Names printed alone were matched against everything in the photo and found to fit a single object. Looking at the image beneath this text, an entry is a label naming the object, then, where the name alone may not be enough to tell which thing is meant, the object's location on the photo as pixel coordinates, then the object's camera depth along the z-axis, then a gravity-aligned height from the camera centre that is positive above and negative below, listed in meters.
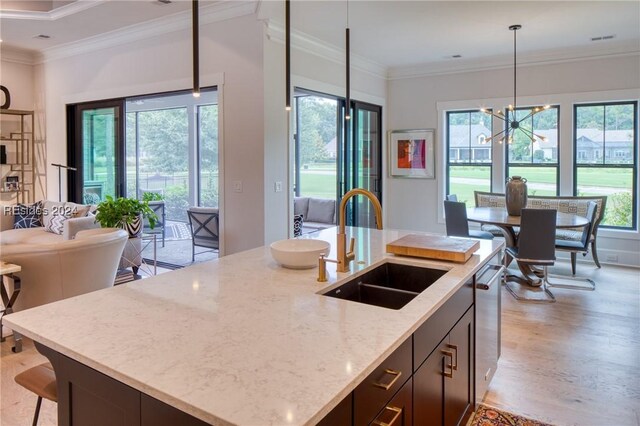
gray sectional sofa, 7.72 -0.33
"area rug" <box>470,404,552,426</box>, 2.46 -1.27
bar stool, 1.68 -0.73
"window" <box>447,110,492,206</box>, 7.00 +0.62
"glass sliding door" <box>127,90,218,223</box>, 9.00 +0.89
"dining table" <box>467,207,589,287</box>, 4.86 -0.33
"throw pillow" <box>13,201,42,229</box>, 5.88 -0.28
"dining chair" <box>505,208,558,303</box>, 4.52 -0.49
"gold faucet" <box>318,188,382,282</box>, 2.07 -0.22
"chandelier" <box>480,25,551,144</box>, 6.55 +1.02
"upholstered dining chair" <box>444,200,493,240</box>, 5.14 -0.31
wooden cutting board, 2.27 -0.29
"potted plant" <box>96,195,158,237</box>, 4.93 -0.22
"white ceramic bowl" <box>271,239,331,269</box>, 2.08 -0.29
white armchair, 3.33 -0.56
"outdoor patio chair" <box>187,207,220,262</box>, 5.93 -0.43
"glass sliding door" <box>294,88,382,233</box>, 6.44 +0.72
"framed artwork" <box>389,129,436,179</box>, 7.32 +0.66
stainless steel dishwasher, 2.36 -0.73
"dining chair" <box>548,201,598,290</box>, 5.11 -0.63
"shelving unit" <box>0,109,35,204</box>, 6.84 +0.63
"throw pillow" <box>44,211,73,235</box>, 5.43 -0.32
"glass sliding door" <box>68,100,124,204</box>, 6.11 +0.62
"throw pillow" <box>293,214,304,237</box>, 5.85 -0.42
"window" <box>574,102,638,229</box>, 6.06 +0.50
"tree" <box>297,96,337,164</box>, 8.95 +1.32
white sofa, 4.91 -0.36
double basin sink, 2.01 -0.45
